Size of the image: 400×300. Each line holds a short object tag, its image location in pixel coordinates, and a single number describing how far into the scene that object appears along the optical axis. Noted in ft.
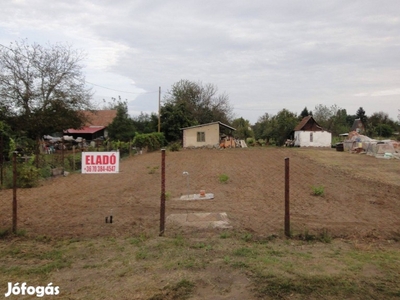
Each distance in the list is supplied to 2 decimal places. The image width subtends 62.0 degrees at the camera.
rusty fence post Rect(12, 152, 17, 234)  18.54
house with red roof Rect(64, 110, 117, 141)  142.93
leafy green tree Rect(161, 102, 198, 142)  138.41
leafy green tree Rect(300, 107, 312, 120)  208.03
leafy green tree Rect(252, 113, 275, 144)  172.16
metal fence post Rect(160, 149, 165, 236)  17.99
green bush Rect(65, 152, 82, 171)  55.48
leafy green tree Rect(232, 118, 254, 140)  176.14
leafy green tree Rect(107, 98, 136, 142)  126.11
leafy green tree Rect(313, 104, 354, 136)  195.21
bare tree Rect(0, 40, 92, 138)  80.69
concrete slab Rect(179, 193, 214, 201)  29.50
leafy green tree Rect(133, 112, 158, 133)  143.43
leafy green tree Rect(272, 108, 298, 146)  160.25
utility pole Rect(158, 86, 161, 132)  130.56
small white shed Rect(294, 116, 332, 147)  145.07
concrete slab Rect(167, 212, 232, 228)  19.84
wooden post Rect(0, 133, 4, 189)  37.88
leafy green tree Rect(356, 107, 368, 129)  242.17
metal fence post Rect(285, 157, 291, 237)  17.65
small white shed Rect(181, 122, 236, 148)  127.44
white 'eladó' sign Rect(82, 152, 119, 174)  19.17
